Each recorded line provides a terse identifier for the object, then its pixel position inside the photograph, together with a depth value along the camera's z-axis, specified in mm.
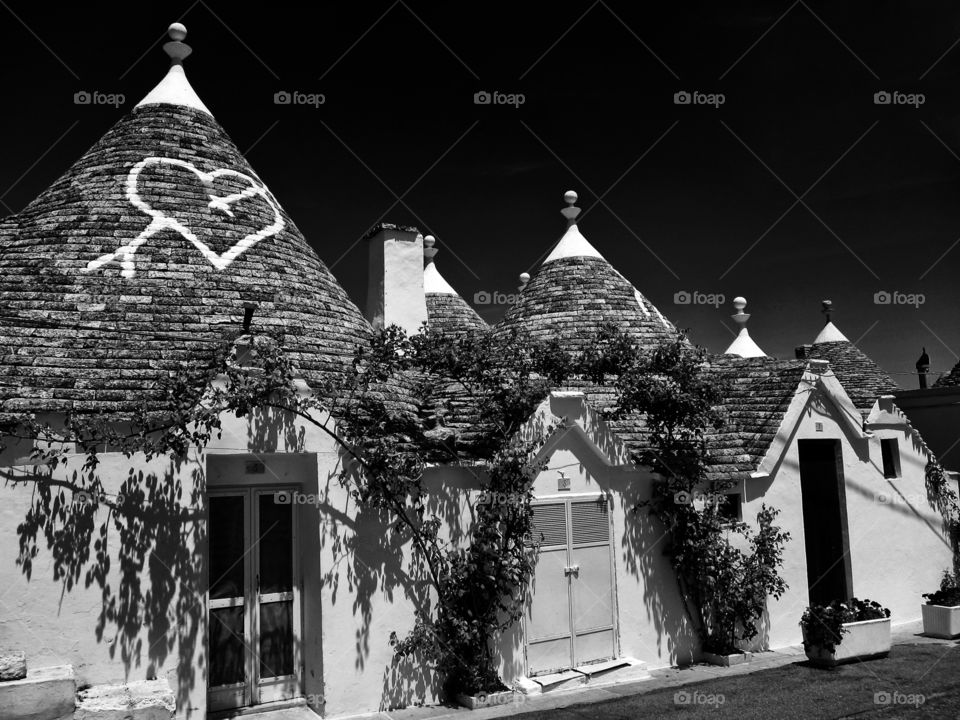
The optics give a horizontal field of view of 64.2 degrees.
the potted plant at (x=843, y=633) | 11016
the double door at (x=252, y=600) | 8695
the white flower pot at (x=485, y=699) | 9070
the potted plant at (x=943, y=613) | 12992
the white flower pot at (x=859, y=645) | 11055
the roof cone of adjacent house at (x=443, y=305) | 18688
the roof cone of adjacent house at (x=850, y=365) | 22344
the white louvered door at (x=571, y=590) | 10094
